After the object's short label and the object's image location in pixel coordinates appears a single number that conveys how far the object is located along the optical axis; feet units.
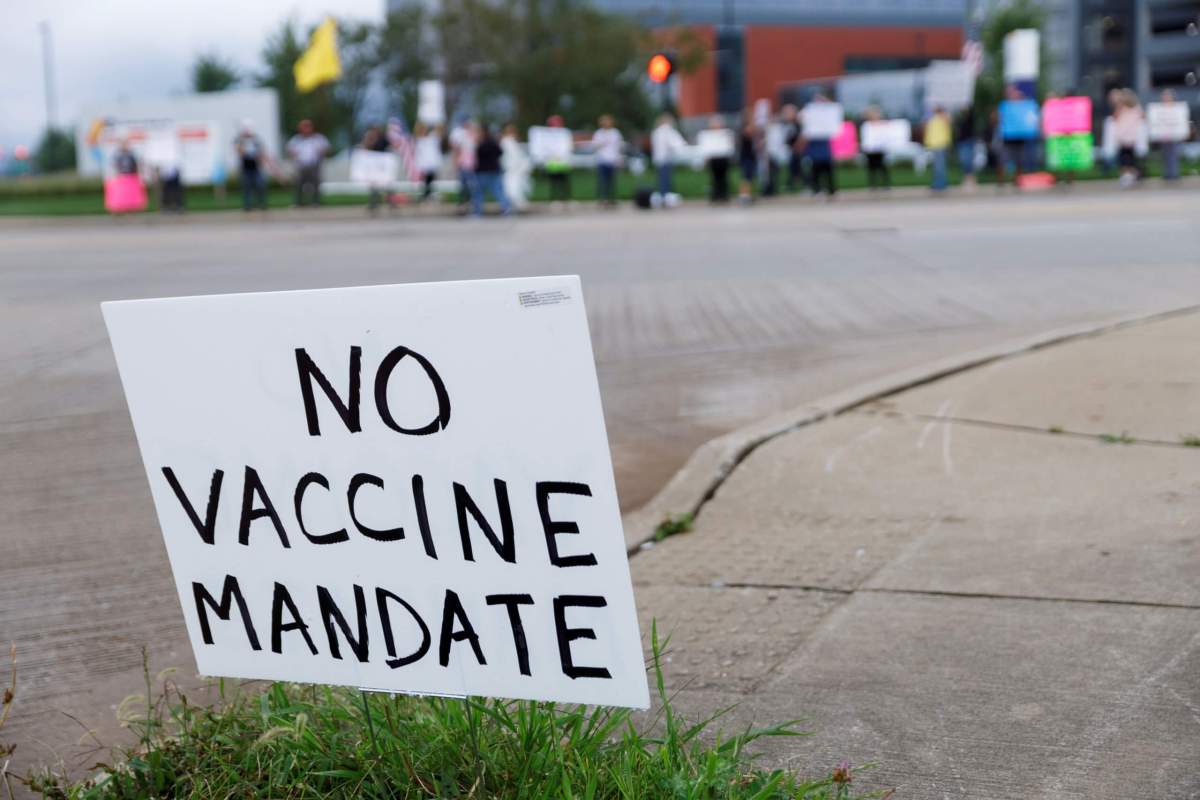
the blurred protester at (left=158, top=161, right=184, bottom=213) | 101.76
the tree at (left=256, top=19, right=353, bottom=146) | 197.58
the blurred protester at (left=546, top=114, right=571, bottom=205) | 97.96
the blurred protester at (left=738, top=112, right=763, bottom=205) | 90.38
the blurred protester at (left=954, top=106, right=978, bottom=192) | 99.14
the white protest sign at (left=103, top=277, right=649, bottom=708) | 8.35
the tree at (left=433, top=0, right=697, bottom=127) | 184.34
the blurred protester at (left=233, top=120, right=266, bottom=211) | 94.89
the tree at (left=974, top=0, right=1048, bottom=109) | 190.80
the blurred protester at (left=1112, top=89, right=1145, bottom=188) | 88.74
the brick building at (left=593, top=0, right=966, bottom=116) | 285.02
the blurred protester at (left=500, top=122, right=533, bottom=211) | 92.94
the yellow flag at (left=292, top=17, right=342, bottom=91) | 118.21
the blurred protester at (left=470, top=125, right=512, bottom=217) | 84.53
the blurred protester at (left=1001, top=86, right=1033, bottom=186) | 96.43
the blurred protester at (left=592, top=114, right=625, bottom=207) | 90.74
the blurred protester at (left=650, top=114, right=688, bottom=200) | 88.02
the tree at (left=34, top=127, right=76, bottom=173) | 287.83
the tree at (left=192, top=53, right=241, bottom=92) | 242.99
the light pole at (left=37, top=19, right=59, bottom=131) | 277.23
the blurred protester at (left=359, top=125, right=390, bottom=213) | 97.45
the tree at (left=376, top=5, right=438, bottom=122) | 198.08
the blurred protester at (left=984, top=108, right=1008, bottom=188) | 96.27
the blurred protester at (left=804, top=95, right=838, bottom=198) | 89.45
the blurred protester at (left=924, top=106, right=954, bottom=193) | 92.17
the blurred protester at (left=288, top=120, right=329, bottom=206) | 97.86
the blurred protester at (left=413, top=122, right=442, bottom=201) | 97.11
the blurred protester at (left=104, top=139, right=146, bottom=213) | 96.99
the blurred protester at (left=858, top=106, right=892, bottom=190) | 96.48
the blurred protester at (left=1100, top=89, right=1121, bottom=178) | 92.06
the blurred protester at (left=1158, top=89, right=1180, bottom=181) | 94.63
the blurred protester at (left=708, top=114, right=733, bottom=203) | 91.71
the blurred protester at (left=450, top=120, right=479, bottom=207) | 86.84
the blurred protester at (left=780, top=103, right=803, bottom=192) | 99.14
